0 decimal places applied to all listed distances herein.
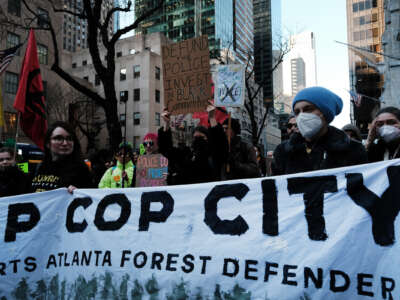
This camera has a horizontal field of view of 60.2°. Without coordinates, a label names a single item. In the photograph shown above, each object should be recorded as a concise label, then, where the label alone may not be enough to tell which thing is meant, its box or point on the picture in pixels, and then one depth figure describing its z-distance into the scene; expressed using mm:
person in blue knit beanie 2525
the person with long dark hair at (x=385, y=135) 3035
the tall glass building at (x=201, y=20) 63500
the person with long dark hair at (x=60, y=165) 3426
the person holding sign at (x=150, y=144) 5227
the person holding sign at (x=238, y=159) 3998
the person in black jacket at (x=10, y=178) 3854
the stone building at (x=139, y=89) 39781
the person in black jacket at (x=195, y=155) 3857
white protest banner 2145
